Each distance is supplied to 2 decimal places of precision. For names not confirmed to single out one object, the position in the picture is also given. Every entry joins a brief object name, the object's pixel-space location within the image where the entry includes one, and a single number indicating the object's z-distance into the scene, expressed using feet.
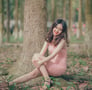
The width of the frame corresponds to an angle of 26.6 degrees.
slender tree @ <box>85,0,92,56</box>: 31.76
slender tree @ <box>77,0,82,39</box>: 63.62
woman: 12.92
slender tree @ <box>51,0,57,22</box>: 63.16
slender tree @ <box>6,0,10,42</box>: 53.97
